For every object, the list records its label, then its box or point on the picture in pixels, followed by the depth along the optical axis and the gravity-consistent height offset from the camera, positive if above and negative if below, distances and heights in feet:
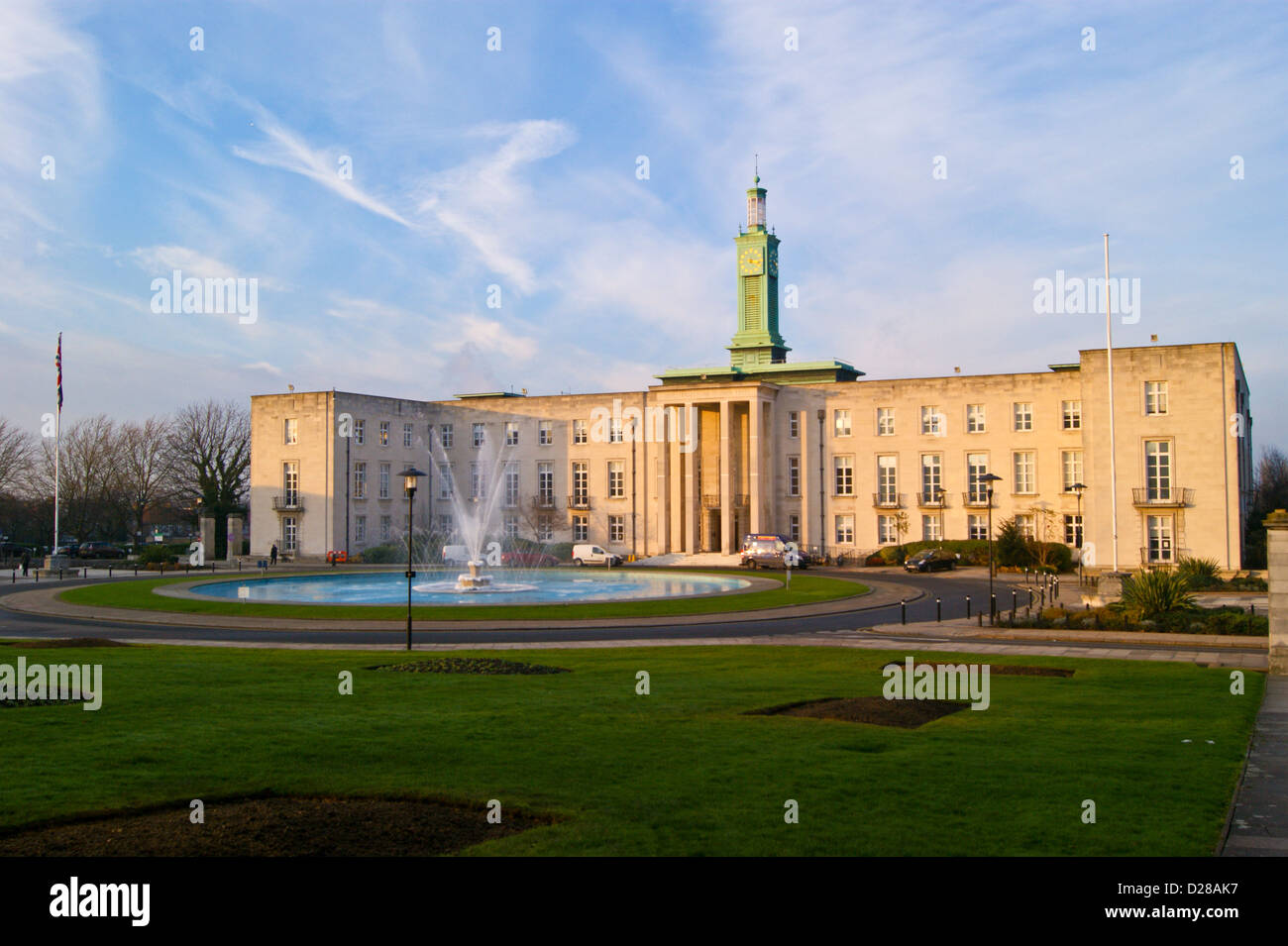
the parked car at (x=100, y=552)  258.37 -8.59
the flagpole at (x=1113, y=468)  170.98 +6.36
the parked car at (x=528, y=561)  234.58 -11.29
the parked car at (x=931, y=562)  203.35 -10.74
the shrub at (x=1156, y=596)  100.94 -9.03
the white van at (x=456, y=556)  232.53 -9.72
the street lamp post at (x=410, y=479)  85.12 +2.90
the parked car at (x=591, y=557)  232.32 -10.22
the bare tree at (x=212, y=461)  295.69 +16.73
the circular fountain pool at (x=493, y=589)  136.77 -11.38
